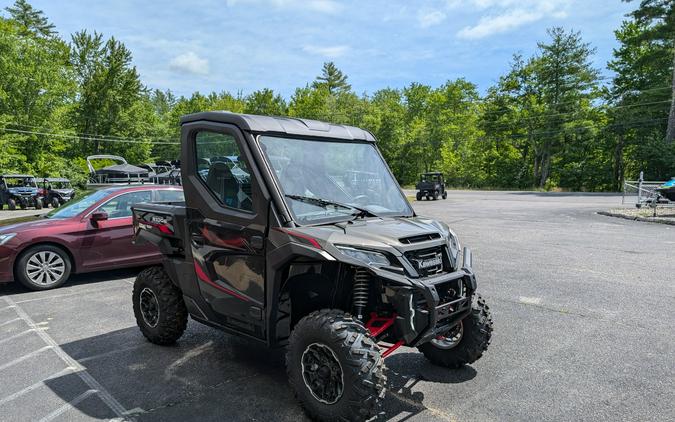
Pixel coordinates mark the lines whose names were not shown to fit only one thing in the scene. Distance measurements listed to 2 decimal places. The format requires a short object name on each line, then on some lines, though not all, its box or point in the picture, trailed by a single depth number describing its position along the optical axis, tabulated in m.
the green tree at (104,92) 45.97
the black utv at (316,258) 2.62
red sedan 6.21
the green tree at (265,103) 66.31
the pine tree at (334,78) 76.69
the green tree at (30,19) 53.25
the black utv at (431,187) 28.98
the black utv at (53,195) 25.20
